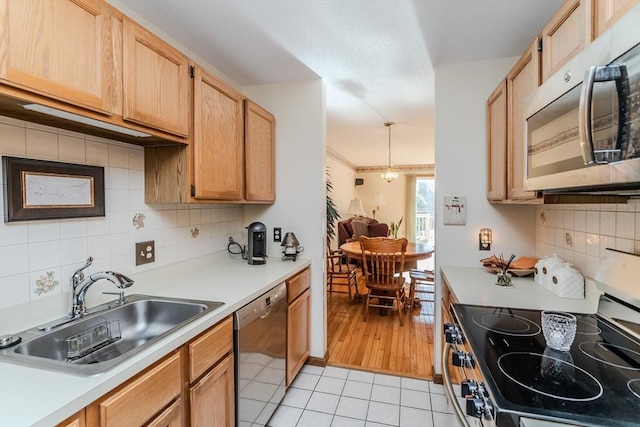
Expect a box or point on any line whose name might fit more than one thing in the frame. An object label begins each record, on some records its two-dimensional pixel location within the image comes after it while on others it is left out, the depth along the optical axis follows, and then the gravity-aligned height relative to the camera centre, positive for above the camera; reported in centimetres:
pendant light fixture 561 +62
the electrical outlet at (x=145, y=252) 169 -23
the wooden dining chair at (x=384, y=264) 335 -60
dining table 352 -51
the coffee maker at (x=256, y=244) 232 -26
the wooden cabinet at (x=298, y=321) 209 -80
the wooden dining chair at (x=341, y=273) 416 -86
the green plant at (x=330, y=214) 437 -6
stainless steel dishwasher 148 -78
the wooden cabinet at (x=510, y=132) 146 +45
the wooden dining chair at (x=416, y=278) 347 -80
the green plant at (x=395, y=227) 764 -43
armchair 611 -39
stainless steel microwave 70 +24
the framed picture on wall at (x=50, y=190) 114 +9
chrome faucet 127 -30
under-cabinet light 102 +34
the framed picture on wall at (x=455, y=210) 223 +0
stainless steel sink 92 -47
